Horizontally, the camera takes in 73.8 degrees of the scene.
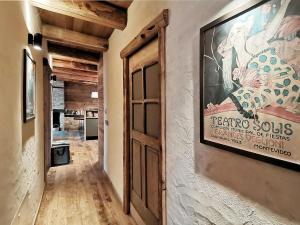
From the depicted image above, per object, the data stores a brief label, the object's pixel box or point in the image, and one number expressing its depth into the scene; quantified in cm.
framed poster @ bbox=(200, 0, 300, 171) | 63
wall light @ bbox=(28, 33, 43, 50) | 193
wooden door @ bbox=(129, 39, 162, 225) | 171
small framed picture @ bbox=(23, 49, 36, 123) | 163
